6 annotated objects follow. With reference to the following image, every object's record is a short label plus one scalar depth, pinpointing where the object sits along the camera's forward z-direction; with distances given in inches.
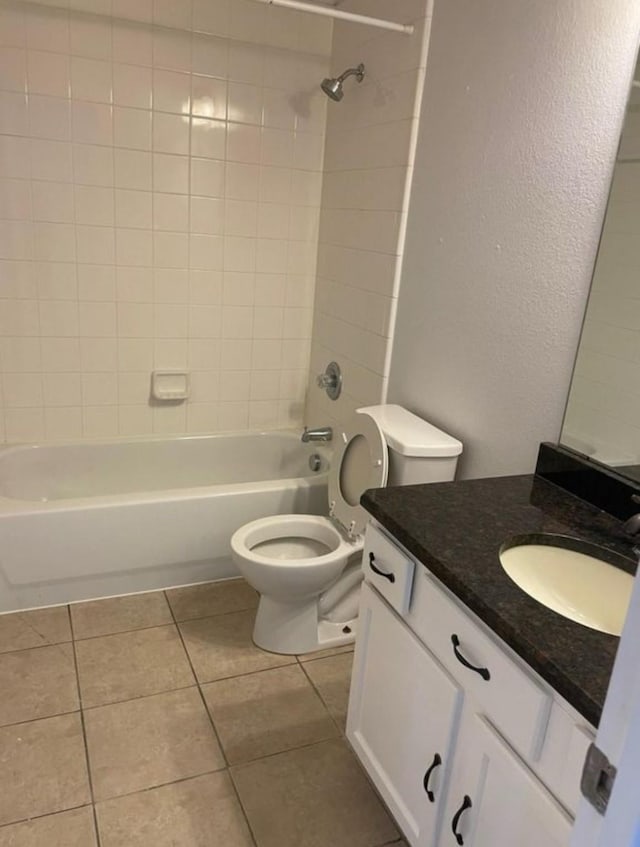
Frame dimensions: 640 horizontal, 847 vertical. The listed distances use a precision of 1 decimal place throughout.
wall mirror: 59.1
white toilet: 80.3
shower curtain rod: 78.1
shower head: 97.2
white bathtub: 94.7
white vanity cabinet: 41.0
